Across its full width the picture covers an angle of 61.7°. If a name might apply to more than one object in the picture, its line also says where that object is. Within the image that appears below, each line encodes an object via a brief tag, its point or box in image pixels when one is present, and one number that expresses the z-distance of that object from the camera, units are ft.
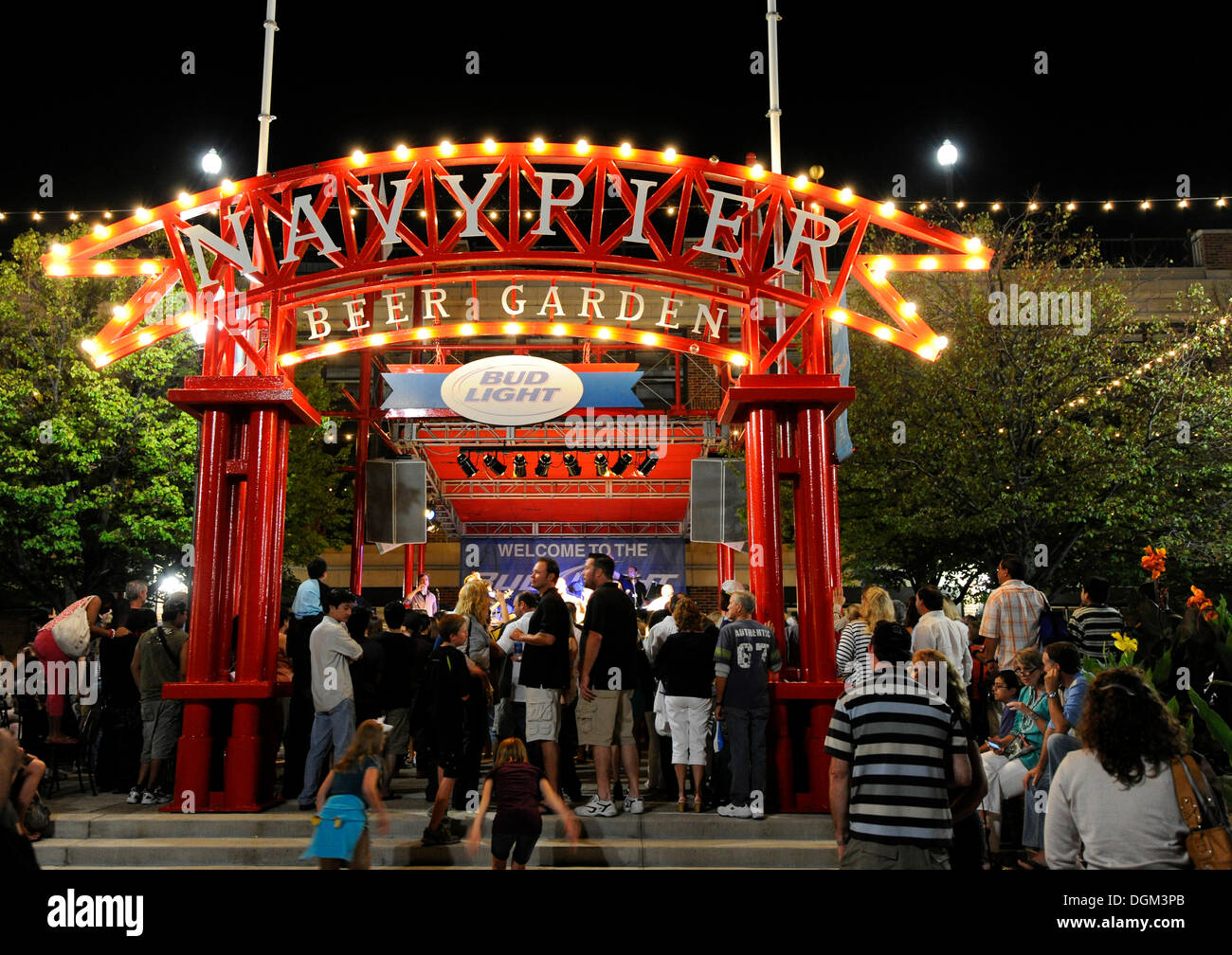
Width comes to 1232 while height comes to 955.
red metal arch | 30.09
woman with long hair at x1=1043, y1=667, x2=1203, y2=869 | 12.59
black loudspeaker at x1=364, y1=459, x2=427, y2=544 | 66.54
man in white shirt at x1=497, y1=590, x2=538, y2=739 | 30.79
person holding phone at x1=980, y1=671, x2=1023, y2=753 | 26.16
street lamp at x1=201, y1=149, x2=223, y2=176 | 52.16
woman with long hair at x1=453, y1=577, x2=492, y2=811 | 25.73
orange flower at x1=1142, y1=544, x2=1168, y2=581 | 27.80
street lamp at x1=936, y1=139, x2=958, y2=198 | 50.21
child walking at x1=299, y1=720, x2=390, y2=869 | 18.08
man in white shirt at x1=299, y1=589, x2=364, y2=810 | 27.37
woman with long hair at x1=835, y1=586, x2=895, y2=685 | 28.58
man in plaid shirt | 29.30
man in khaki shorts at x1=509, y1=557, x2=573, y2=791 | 26.94
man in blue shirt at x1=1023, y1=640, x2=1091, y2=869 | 21.80
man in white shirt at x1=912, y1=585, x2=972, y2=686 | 27.09
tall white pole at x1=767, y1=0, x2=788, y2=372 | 31.19
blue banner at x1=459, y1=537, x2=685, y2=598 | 96.63
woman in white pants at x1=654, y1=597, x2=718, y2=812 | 27.45
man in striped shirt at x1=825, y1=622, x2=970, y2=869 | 14.24
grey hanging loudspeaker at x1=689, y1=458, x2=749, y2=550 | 58.39
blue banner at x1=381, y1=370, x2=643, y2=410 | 54.08
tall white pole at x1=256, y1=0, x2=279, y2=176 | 32.63
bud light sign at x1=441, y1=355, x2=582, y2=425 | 40.93
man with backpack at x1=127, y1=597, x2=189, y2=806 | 29.48
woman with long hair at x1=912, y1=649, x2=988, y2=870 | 17.26
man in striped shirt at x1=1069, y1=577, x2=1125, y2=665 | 30.50
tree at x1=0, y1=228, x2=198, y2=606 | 63.00
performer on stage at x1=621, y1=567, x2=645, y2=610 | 77.83
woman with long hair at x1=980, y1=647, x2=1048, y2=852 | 24.30
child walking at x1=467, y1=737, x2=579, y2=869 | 20.89
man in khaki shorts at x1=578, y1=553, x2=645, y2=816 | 26.84
